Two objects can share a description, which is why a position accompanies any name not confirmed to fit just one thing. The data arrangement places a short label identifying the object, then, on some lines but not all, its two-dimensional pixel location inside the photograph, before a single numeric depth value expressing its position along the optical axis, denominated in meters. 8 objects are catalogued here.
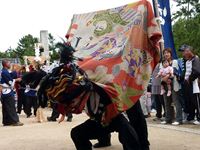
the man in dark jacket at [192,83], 9.40
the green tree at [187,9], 48.59
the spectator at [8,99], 12.00
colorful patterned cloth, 5.27
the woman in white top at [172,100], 9.74
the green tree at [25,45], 74.81
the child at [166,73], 9.82
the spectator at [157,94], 10.68
